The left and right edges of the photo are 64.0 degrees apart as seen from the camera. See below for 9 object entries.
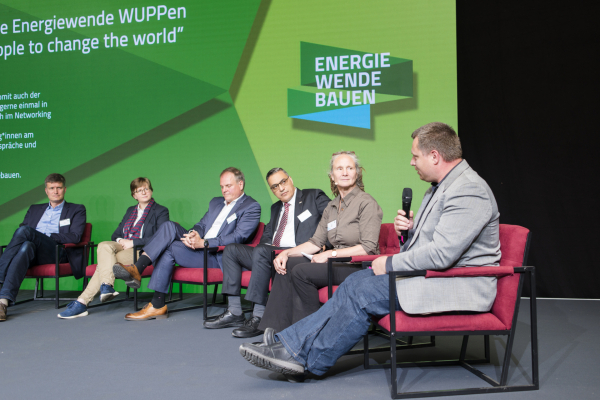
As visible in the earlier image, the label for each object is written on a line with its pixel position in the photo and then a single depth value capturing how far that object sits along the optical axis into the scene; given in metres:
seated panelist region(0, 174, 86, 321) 3.90
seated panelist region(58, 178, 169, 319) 3.81
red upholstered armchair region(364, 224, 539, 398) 1.89
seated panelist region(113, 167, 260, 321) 3.62
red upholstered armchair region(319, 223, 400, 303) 3.11
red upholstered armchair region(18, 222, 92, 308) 4.09
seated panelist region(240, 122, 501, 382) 1.89
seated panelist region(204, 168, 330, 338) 3.21
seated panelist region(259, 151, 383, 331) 2.68
